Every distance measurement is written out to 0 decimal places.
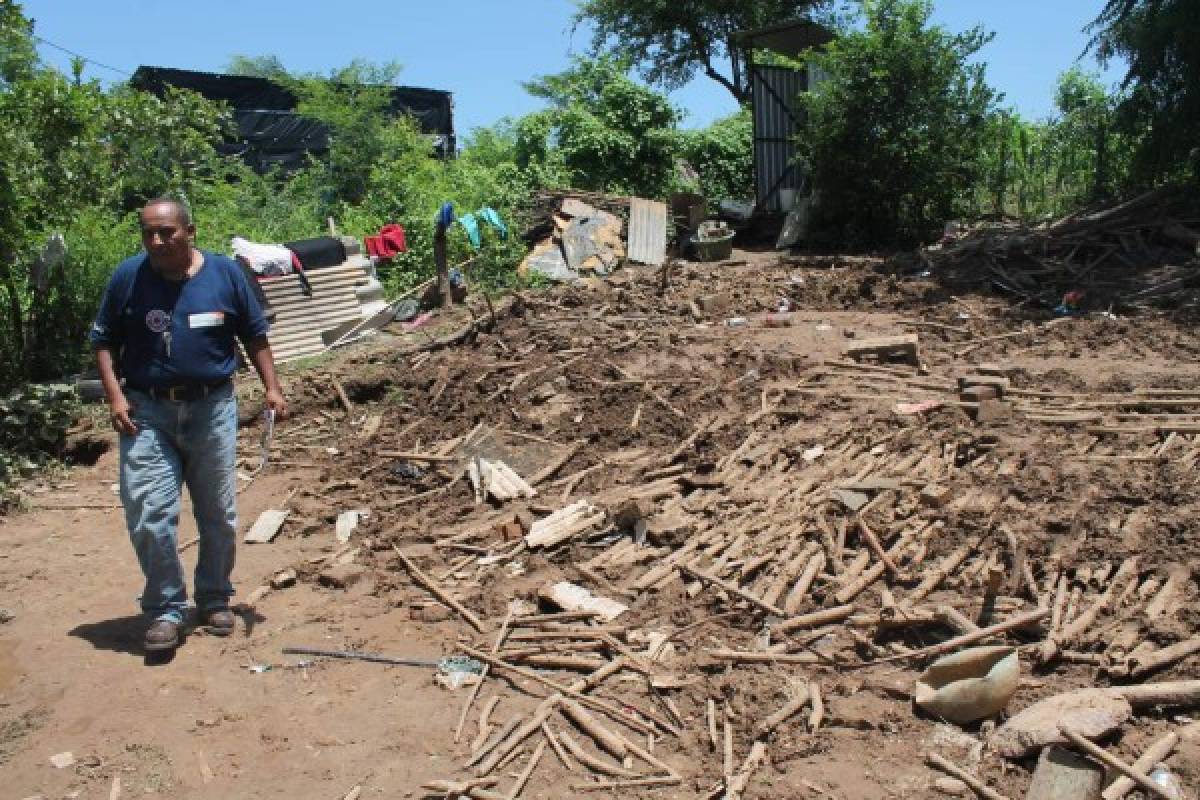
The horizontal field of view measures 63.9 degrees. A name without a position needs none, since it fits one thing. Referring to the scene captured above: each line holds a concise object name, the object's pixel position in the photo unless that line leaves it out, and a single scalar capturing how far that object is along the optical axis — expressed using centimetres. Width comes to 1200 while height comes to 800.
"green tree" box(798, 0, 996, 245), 1647
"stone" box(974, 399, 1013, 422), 691
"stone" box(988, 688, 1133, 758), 342
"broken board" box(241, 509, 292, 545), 660
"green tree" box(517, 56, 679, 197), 1981
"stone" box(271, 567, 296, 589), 572
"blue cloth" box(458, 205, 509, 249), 1527
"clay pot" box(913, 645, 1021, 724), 372
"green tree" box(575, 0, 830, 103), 2694
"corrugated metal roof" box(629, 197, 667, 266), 1736
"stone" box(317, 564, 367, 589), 570
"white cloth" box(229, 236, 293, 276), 1166
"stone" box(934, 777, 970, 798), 338
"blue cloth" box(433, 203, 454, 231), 1273
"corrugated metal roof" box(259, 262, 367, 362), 1198
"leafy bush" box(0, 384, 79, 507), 811
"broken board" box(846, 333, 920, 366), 903
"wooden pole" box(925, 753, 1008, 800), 330
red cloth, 1513
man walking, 453
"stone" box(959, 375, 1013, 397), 718
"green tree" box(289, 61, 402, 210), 2064
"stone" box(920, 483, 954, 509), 546
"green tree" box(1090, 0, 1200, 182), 1409
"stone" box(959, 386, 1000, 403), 705
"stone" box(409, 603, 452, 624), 520
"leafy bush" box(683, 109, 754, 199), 2266
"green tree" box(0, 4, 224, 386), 888
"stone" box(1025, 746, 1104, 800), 320
